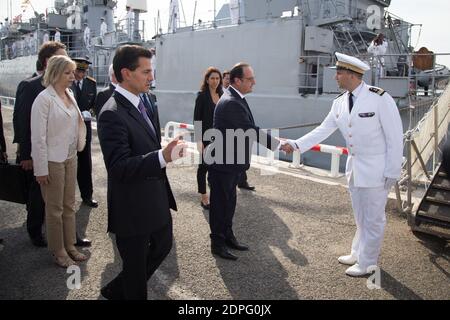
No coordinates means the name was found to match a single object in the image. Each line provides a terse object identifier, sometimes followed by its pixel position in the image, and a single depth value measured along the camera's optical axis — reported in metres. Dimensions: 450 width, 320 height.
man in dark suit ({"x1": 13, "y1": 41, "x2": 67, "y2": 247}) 3.65
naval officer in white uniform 3.29
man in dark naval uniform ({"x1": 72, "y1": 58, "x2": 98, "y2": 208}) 5.13
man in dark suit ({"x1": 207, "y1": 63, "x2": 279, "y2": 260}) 3.66
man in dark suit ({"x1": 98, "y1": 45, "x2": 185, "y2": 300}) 2.12
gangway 4.13
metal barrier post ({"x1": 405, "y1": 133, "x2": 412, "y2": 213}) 4.48
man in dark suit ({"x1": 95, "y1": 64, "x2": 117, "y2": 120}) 4.47
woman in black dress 5.21
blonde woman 3.28
